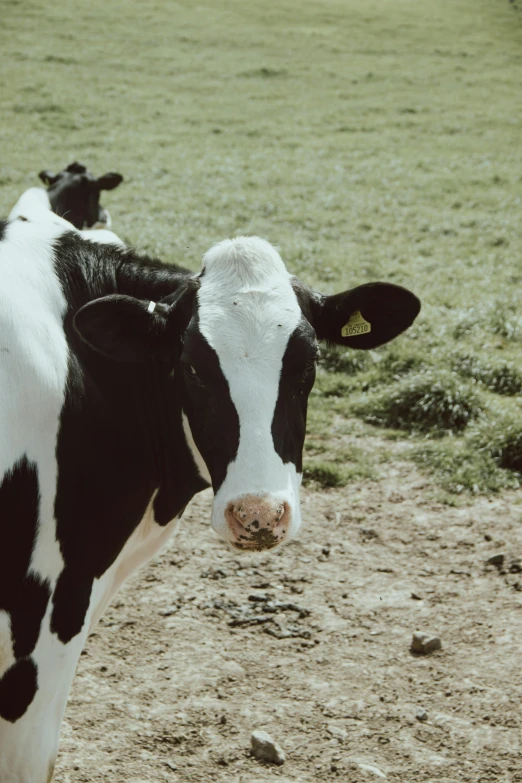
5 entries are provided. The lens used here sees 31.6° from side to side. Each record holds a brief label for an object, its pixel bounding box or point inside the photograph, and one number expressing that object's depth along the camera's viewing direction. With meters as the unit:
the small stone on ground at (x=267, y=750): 3.95
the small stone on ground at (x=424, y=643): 4.73
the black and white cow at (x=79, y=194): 10.77
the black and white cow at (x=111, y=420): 3.13
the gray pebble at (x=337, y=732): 4.13
